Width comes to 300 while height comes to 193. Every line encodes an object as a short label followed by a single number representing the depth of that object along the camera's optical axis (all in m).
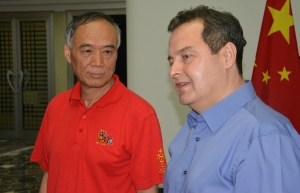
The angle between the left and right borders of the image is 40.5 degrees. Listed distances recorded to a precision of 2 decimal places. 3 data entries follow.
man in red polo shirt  1.68
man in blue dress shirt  1.01
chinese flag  2.70
